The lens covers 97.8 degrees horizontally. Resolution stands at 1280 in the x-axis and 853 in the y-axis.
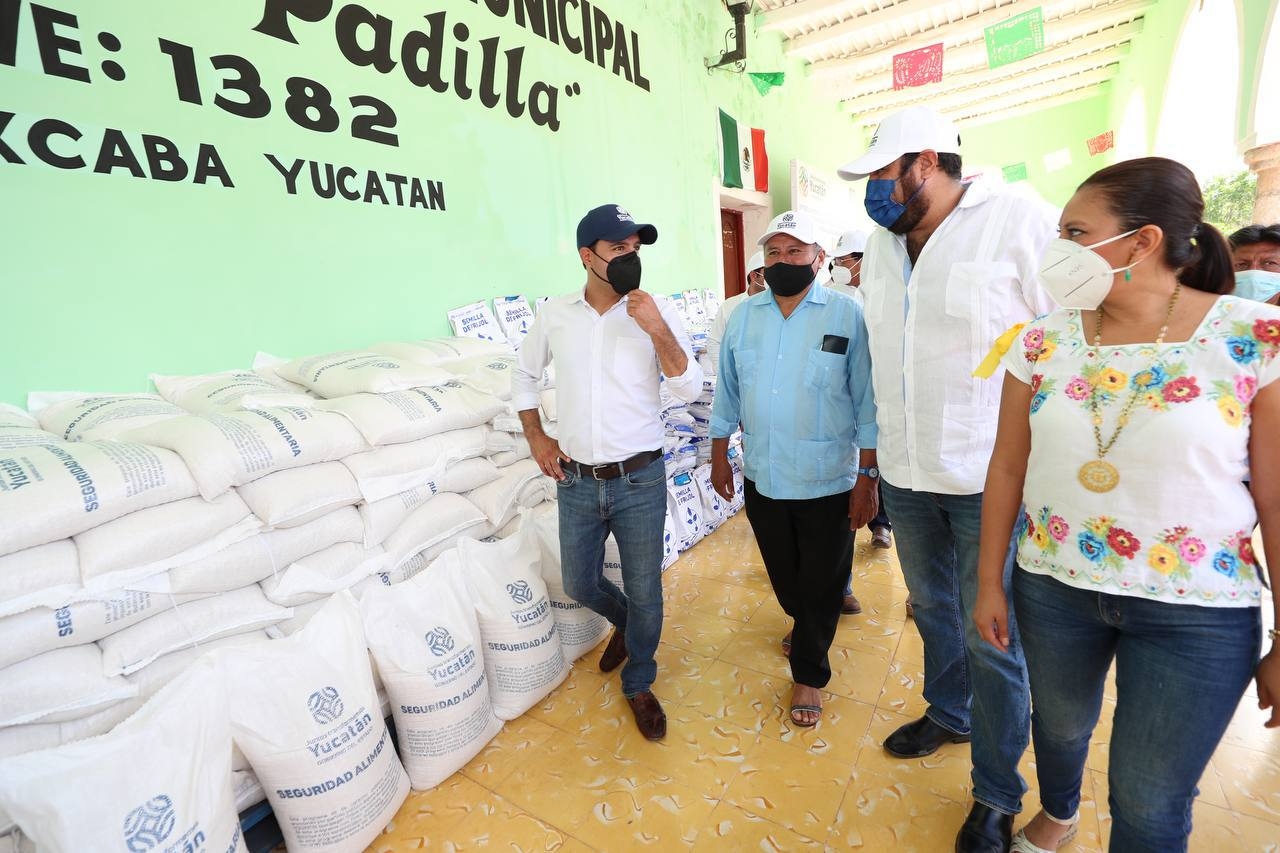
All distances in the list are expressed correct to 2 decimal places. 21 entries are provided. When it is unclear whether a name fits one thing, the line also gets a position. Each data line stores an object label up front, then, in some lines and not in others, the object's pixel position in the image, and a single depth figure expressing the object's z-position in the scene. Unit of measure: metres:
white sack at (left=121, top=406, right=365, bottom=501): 1.39
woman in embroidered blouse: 0.80
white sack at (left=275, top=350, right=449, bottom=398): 1.92
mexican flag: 5.16
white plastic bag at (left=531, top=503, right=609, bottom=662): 2.11
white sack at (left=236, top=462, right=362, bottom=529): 1.50
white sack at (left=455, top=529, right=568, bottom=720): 1.81
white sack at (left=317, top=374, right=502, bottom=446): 1.76
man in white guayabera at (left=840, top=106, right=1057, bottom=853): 1.24
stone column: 3.43
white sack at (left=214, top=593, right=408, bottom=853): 1.29
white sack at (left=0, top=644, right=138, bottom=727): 1.09
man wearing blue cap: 1.64
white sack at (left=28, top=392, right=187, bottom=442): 1.50
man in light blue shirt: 1.65
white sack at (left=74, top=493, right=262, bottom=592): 1.23
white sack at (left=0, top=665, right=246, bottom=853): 1.00
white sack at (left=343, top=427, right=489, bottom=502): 1.74
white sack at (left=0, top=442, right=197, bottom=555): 1.13
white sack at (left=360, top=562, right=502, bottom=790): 1.57
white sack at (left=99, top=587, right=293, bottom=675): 1.26
